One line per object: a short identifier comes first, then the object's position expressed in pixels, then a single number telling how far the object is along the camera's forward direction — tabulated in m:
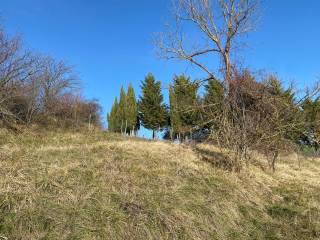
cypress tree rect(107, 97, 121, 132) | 25.04
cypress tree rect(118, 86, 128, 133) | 23.67
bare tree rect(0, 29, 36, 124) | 10.53
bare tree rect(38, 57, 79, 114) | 15.84
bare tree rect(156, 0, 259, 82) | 7.67
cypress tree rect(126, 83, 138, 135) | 23.23
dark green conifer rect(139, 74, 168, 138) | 21.35
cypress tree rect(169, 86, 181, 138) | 19.74
